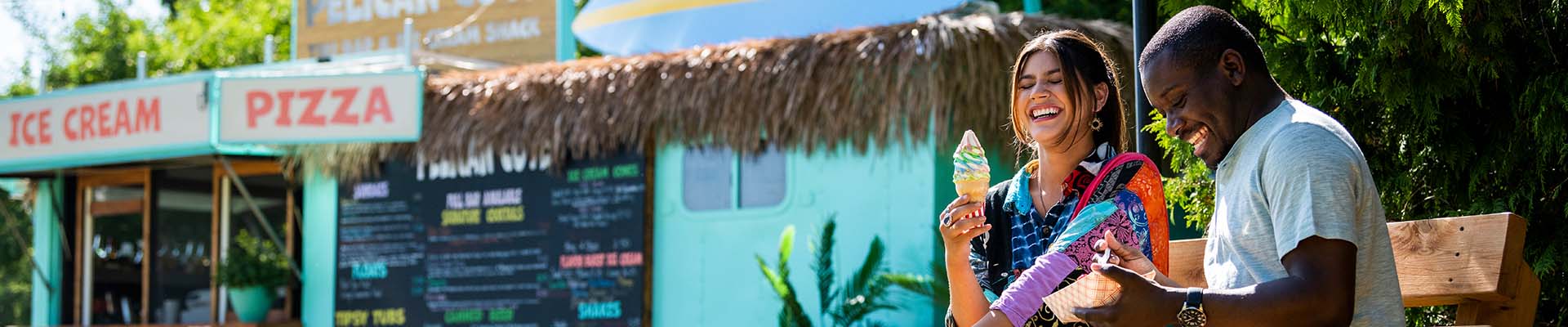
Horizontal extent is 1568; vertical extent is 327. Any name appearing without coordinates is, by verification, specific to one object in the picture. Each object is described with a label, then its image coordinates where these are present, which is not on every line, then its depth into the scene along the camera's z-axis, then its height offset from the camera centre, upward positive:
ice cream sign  9.89 +0.51
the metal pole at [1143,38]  3.85 +0.38
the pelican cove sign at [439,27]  11.63 +1.33
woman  2.75 +0.01
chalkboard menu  9.36 -0.27
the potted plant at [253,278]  10.65 -0.50
